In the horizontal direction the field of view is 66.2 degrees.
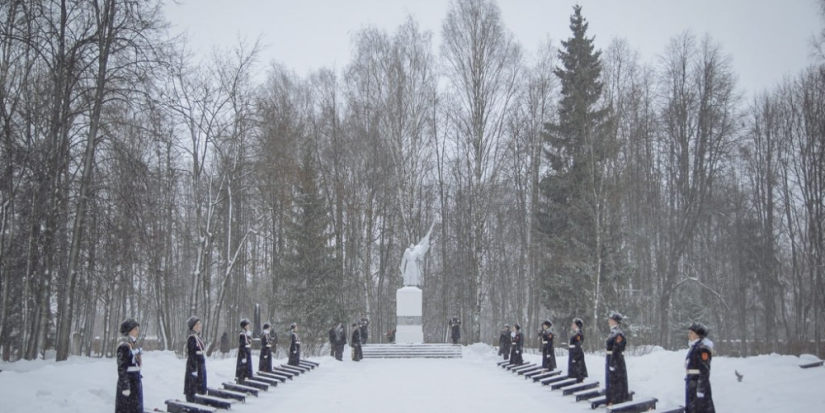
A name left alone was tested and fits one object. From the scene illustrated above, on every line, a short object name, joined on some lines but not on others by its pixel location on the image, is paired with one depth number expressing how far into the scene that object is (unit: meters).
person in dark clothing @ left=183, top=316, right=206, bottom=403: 11.11
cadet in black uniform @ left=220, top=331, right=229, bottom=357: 29.08
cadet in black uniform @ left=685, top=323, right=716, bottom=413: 8.50
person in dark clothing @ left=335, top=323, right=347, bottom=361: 23.61
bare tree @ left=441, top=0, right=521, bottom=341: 29.98
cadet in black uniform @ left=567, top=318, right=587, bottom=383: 14.30
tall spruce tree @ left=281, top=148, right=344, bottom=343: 28.94
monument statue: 29.53
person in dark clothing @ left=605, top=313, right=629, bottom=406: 10.77
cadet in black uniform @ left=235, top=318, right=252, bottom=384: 13.95
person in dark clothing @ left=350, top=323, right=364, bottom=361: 23.36
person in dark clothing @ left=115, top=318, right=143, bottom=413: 8.62
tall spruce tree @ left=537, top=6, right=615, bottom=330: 25.09
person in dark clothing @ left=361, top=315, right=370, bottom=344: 29.81
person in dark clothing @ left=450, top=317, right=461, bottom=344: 29.45
